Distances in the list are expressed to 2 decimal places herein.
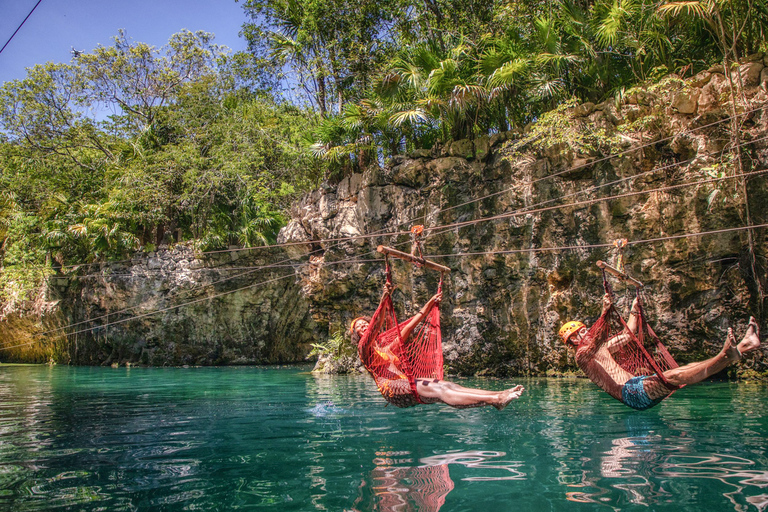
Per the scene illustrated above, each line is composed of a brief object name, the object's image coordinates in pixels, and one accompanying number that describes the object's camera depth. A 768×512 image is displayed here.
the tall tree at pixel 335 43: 19.00
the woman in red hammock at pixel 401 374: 4.31
